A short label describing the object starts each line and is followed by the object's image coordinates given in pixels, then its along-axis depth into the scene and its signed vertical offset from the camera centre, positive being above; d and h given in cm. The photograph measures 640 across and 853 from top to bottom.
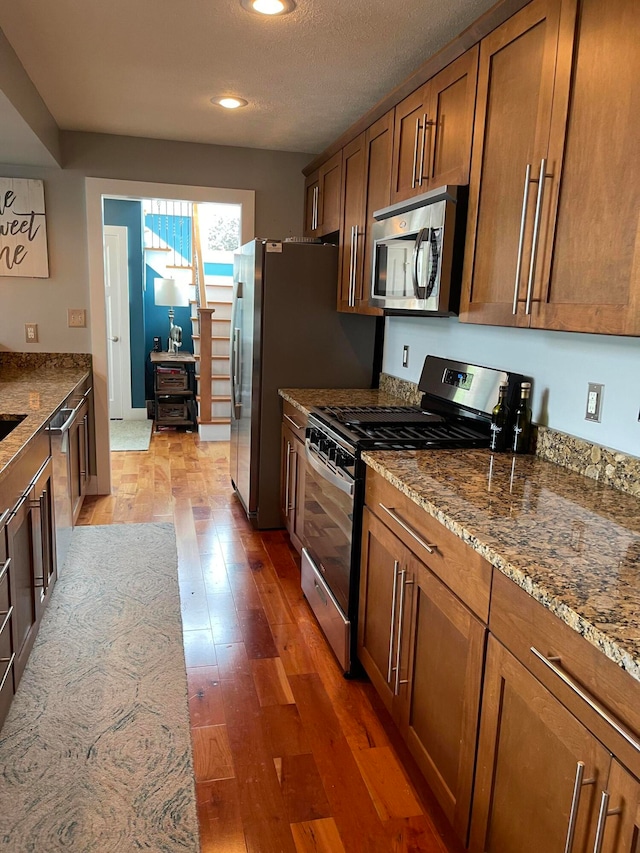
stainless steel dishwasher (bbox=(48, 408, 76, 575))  289 -85
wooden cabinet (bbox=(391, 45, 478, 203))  209 +65
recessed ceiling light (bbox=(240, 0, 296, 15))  215 +101
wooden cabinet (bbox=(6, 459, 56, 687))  211 -96
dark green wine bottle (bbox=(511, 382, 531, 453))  219 -37
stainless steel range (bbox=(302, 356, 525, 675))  227 -52
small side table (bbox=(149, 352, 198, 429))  666 -91
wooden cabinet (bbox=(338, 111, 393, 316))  285 +52
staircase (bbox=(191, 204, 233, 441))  632 -59
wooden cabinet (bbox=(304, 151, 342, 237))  359 +66
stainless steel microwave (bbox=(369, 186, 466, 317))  213 +22
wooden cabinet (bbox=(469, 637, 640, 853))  97 -80
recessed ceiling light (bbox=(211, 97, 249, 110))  321 +102
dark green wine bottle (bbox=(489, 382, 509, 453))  222 -38
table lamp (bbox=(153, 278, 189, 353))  699 +10
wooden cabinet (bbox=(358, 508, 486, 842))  147 -93
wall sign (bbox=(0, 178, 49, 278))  396 +42
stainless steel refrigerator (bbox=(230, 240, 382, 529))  358 -20
